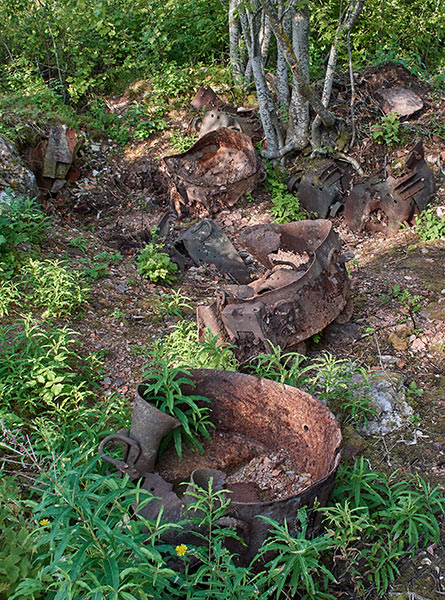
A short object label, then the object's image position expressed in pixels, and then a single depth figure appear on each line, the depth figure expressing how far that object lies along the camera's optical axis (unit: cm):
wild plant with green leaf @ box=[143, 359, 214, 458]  278
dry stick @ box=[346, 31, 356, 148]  687
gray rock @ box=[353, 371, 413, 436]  326
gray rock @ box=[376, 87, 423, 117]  708
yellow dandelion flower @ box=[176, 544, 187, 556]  175
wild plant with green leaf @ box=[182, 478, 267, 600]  188
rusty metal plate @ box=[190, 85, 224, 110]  777
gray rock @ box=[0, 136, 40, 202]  561
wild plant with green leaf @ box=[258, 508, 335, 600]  200
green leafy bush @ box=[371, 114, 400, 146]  681
